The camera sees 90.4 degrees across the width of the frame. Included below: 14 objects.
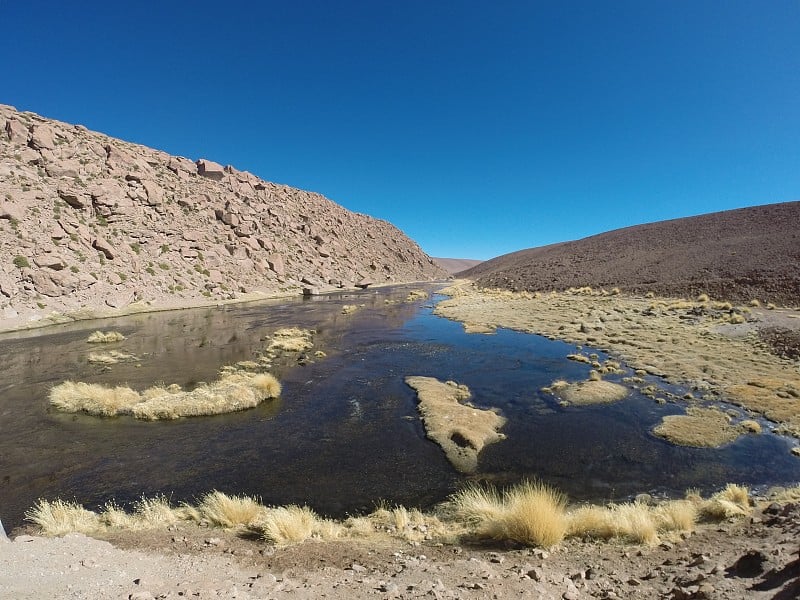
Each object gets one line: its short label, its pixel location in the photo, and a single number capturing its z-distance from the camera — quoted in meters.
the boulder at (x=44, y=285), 35.06
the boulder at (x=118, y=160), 56.18
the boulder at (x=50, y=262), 36.03
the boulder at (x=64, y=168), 47.62
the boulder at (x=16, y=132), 47.00
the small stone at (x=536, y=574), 4.82
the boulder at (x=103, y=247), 44.03
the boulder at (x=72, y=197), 45.91
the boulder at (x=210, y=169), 81.75
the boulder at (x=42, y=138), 48.12
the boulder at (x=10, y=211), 38.05
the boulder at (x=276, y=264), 68.94
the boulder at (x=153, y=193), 57.69
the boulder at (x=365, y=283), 85.06
